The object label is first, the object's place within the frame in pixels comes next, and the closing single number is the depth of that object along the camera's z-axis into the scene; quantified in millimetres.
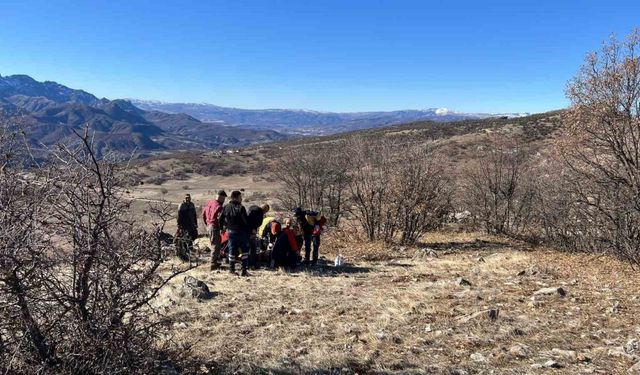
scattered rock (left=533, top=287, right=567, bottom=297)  7980
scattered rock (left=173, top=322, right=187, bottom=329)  6418
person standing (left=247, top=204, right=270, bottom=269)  10008
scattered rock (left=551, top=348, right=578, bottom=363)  5332
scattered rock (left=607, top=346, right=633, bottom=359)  5293
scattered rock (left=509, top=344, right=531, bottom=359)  5474
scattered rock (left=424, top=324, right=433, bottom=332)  6328
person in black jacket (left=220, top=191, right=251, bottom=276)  9719
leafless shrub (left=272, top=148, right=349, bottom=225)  25203
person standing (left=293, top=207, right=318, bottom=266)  11094
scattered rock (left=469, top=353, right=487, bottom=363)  5359
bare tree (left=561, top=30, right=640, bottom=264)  9453
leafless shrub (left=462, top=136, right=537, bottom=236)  18641
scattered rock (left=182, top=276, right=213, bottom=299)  7895
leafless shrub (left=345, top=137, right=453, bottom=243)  14398
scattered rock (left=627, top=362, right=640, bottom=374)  4891
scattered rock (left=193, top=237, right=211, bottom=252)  13837
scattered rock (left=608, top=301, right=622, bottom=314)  6991
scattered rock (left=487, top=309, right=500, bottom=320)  6691
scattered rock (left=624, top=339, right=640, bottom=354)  5375
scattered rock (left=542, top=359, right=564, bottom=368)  5156
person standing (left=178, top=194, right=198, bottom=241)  11680
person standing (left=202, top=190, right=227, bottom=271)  10430
